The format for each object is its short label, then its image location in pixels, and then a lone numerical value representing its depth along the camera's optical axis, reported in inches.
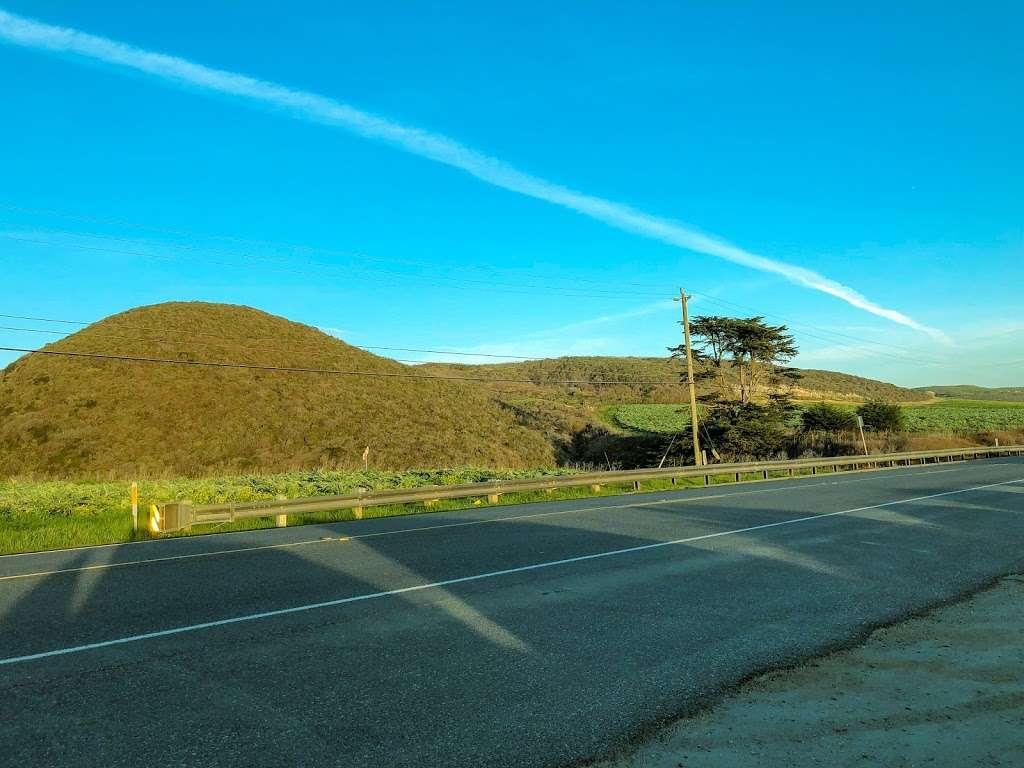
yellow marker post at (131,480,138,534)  536.6
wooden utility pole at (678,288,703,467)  1211.2
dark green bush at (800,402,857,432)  2129.7
